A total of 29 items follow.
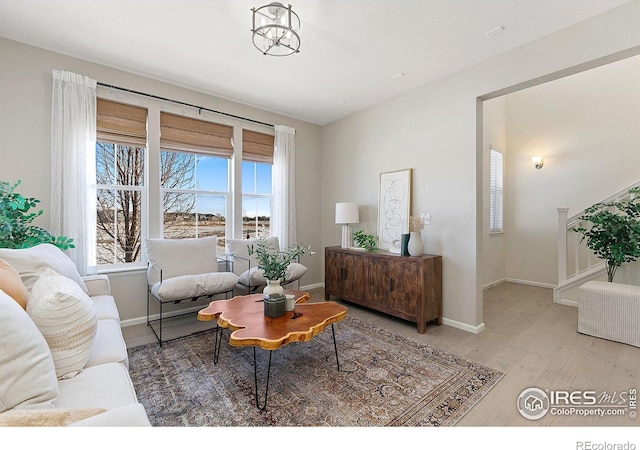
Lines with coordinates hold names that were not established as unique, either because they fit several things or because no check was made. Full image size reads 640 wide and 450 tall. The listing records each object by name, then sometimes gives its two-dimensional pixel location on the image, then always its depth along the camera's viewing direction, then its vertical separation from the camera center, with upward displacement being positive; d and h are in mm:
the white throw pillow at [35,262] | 1741 -252
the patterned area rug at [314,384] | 1702 -1159
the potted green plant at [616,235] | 3031 -129
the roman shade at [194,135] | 3434 +1142
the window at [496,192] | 4914 +561
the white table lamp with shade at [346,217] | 4043 +97
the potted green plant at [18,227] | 2148 -25
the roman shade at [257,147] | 4090 +1152
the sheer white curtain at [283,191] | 4344 +508
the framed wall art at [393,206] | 3600 +240
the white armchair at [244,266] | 3521 -551
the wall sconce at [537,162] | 4738 +1045
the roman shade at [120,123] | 3023 +1125
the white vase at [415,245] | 3176 -242
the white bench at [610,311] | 2576 -849
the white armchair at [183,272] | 2840 -553
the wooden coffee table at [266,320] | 1764 -706
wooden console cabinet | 3006 -705
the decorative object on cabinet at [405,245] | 3289 -251
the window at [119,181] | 3100 +500
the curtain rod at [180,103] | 3031 +1497
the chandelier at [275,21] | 2031 +1567
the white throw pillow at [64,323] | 1281 -467
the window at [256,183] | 4145 +619
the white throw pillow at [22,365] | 945 -504
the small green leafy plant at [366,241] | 3785 -234
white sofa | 834 -538
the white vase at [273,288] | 2236 -516
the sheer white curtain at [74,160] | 2717 +641
